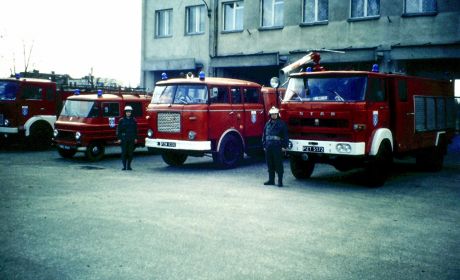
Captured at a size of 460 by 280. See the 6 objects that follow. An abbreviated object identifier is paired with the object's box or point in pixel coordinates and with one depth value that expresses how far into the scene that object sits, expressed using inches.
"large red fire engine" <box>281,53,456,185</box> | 421.7
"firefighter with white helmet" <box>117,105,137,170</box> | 545.0
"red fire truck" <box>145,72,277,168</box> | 536.1
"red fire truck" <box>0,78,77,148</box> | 724.0
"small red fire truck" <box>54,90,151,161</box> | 613.6
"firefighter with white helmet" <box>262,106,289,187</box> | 435.5
